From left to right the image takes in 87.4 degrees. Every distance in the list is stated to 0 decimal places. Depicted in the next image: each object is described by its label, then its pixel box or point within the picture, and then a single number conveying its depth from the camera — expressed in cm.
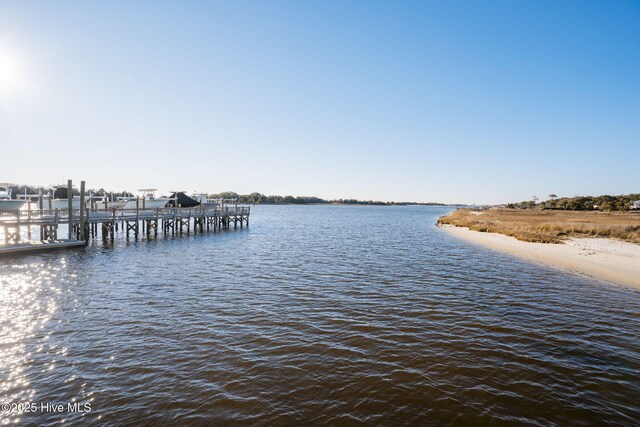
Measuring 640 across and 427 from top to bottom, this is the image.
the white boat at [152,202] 4484
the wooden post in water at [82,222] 2745
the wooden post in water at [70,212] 2684
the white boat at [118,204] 4162
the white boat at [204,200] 5411
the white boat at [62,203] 3391
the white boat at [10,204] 2569
